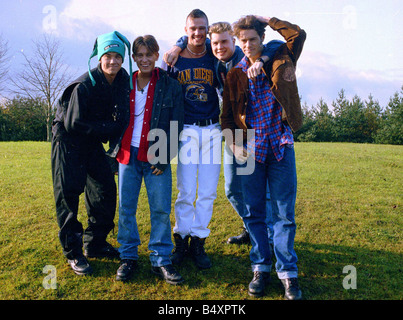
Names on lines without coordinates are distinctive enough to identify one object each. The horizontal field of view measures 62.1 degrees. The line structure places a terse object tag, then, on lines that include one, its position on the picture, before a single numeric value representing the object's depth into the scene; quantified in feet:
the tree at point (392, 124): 111.39
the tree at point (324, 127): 117.08
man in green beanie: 10.78
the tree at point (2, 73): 85.40
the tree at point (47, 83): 89.20
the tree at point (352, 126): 119.14
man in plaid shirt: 9.75
